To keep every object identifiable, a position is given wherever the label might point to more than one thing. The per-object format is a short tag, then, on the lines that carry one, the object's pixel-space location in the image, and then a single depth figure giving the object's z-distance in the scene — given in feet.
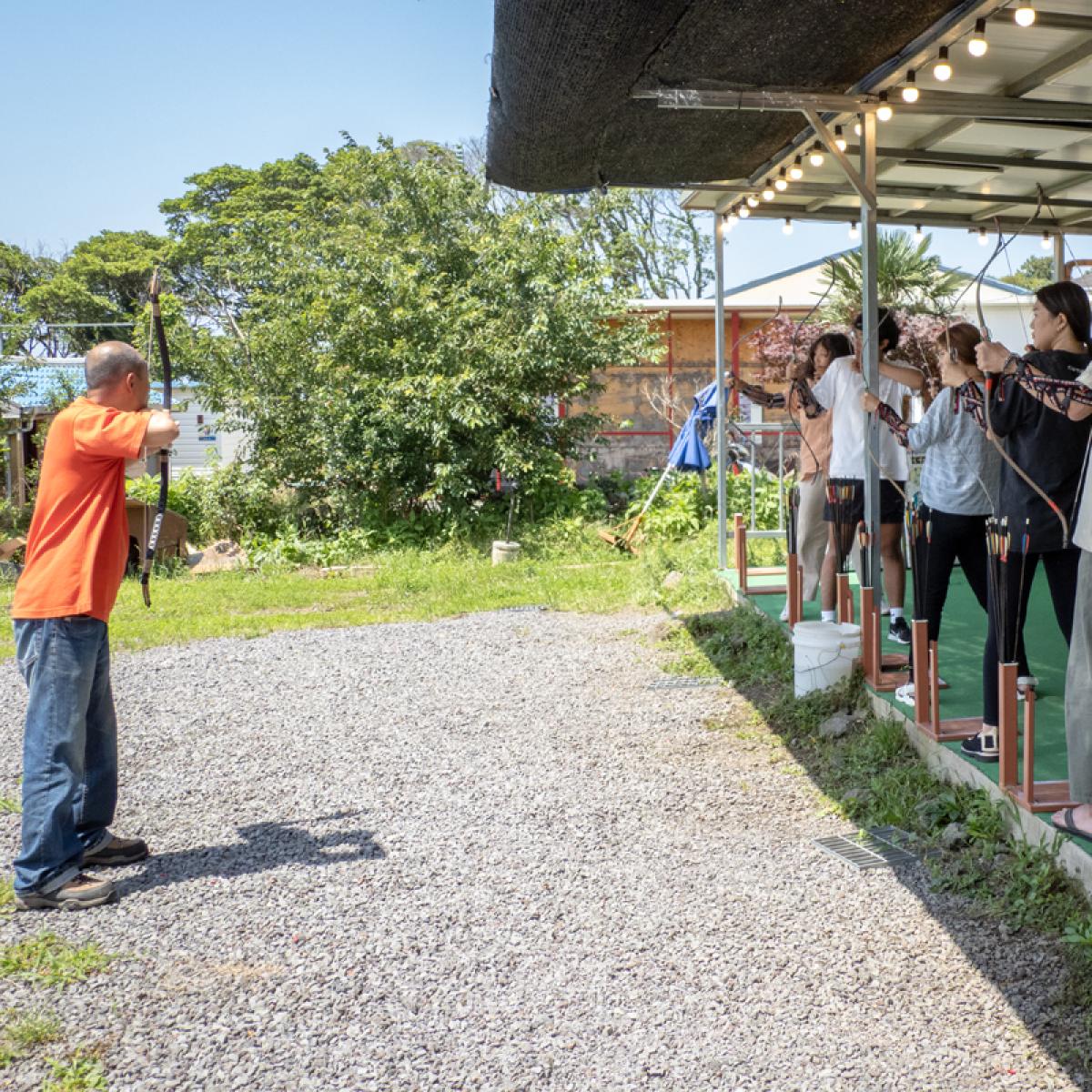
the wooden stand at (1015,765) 10.34
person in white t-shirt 16.84
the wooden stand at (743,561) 23.30
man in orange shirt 11.10
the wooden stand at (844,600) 16.66
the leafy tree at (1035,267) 112.37
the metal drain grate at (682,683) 19.95
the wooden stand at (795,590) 18.76
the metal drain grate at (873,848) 11.58
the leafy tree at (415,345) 38.47
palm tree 35.63
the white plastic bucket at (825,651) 16.22
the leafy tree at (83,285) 112.47
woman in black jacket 11.02
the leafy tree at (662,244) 112.06
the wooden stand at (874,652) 15.16
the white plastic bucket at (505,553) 36.45
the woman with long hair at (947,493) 13.74
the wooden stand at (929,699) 12.84
